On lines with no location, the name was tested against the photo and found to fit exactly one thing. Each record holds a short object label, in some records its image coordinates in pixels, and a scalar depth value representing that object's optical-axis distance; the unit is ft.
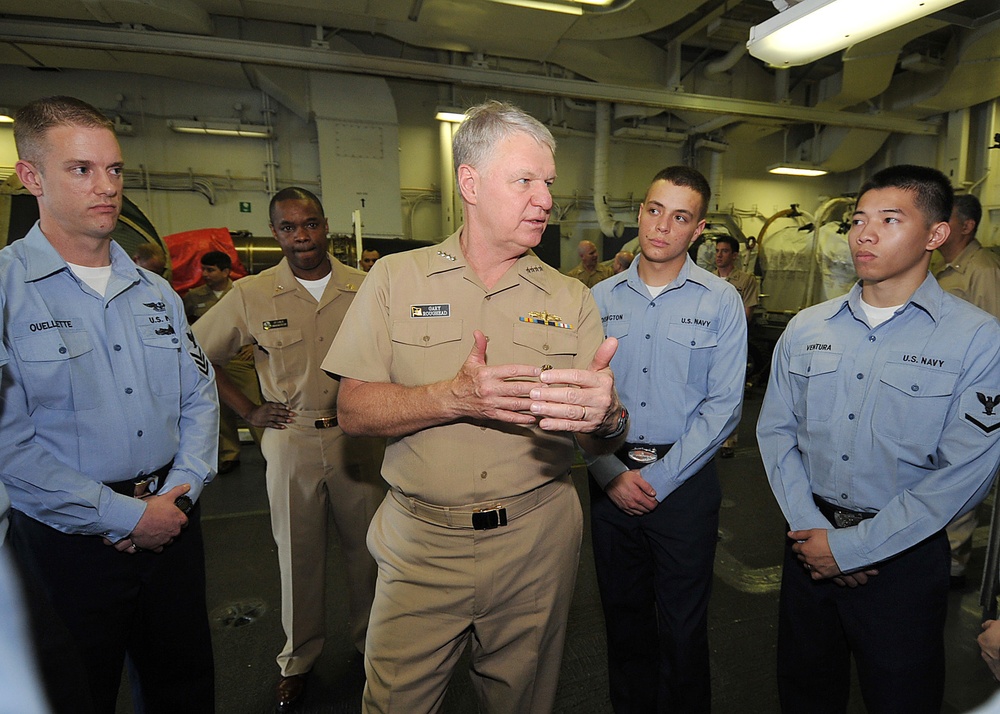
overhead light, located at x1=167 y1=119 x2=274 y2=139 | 29.22
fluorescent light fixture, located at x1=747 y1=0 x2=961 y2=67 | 7.02
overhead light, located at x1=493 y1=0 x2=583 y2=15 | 18.17
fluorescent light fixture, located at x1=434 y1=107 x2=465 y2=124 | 27.25
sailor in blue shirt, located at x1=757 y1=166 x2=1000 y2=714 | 5.27
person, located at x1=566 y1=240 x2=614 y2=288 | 26.37
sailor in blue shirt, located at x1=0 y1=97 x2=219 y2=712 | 5.03
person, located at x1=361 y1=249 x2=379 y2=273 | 24.44
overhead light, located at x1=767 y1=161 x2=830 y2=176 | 34.32
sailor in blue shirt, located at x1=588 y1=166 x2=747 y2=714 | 6.61
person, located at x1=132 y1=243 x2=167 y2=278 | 15.53
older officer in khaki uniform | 5.06
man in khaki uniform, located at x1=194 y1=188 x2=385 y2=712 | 8.04
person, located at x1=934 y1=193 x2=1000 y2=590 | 11.52
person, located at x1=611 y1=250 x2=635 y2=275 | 26.88
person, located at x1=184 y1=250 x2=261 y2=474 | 17.16
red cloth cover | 24.30
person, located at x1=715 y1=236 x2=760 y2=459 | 21.02
